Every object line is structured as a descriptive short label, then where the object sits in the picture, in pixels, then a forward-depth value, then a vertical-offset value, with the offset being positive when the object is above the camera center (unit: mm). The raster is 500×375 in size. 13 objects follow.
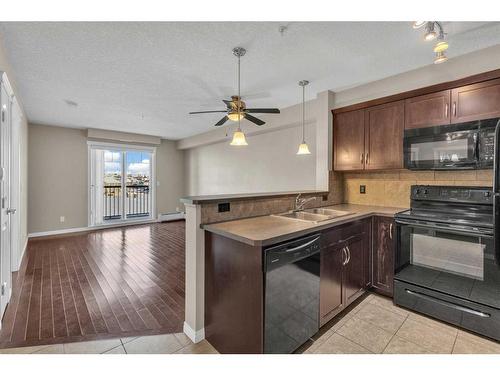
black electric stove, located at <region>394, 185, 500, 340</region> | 1908 -672
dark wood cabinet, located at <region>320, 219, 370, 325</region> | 1975 -747
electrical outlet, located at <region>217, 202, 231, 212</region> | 2016 -181
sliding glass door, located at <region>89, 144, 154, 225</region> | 6094 +55
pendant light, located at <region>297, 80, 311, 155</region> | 2963 +1089
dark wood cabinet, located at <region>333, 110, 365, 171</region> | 3076 +624
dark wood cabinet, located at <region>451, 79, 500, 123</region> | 2166 +817
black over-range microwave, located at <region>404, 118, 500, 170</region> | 2162 +403
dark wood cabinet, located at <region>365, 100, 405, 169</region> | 2752 +616
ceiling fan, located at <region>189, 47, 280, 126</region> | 2584 +856
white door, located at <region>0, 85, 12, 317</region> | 2102 -169
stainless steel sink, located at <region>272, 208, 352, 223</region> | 2354 -303
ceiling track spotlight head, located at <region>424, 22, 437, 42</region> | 1681 +1087
